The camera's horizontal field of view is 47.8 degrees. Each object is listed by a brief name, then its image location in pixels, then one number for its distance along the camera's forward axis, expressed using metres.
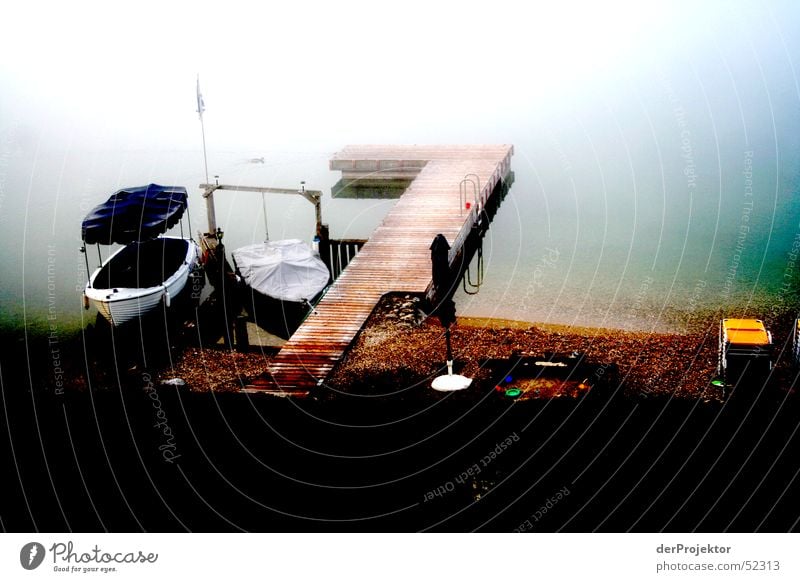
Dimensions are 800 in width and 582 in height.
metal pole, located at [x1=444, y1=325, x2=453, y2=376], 17.00
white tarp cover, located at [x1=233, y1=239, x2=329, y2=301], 23.14
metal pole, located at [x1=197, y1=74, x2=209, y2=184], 28.77
